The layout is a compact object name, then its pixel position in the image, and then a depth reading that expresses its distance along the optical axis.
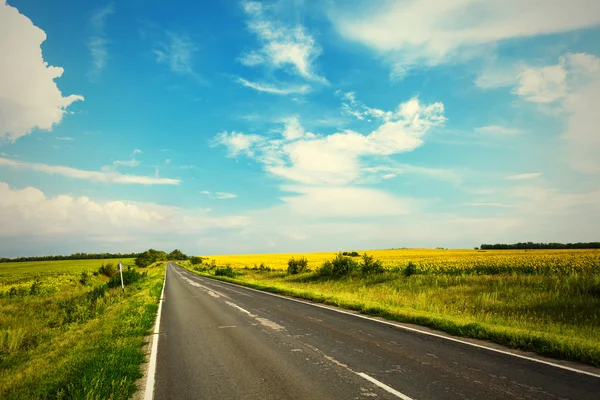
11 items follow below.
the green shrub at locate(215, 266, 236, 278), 47.63
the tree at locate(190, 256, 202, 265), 112.82
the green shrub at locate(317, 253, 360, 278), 31.31
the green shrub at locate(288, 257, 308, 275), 41.77
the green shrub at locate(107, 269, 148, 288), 33.59
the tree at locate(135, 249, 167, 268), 103.43
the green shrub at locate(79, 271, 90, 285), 45.09
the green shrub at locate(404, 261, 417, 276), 25.91
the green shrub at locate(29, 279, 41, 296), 34.58
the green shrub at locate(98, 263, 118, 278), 59.91
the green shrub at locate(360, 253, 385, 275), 29.36
